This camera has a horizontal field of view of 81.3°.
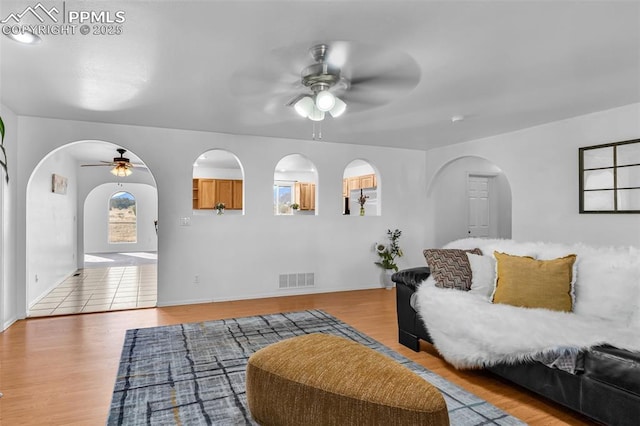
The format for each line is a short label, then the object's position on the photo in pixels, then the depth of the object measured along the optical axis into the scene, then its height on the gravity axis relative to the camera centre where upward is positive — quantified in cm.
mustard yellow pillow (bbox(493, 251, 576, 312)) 269 -53
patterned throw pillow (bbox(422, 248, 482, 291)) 314 -48
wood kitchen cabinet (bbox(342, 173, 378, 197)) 803 +70
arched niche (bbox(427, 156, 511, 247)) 667 +21
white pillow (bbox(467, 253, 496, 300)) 309 -53
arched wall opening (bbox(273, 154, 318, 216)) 975 +61
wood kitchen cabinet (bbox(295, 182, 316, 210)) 977 +47
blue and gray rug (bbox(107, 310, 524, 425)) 226 -122
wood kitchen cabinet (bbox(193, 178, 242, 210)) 886 +48
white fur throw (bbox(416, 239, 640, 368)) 226 -71
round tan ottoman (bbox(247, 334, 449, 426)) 173 -87
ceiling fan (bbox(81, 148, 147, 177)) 651 +87
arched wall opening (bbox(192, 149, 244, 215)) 885 +58
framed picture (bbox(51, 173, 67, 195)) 593 +50
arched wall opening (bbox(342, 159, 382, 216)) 727 +58
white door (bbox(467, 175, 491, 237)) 722 +15
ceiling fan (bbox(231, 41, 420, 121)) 252 +109
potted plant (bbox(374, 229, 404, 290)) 603 -69
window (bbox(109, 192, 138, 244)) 1138 -17
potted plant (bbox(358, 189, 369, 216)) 655 +23
